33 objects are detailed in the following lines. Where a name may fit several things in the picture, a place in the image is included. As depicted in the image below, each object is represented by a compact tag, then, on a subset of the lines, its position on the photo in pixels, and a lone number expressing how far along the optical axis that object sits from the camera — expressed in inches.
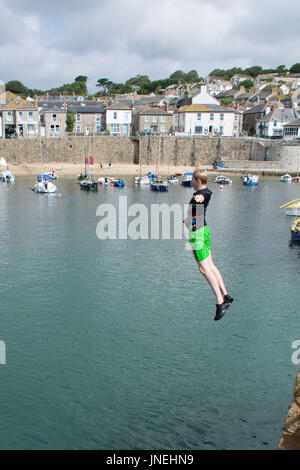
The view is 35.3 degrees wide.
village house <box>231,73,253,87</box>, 7600.4
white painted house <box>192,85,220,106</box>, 3769.7
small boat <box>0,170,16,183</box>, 2940.5
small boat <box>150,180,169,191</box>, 2704.2
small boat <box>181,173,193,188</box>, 2785.4
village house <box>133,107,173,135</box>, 3597.4
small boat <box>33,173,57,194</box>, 2509.7
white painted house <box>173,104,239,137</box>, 3558.1
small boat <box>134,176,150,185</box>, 2908.5
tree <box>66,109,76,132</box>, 3457.2
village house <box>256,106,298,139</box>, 3737.7
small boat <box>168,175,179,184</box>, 2996.8
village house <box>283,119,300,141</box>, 3508.9
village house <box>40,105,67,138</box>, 3464.6
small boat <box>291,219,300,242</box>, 1535.4
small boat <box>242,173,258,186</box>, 2960.1
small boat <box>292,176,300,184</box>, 3141.2
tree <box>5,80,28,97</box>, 6368.1
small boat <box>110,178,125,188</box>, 2815.0
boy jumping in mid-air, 335.3
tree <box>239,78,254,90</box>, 7126.0
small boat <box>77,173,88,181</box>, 2996.6
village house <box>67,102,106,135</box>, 3629.4
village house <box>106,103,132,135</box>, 3577.8
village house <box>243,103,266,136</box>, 4019.4
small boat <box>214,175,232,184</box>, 2982.3
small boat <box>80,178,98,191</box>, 2659.9
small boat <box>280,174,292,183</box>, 3129.9
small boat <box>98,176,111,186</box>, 2908.0
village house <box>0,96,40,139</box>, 3452.3
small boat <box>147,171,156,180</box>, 3107.8
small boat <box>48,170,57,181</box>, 3023.9
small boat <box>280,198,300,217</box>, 1975.9
